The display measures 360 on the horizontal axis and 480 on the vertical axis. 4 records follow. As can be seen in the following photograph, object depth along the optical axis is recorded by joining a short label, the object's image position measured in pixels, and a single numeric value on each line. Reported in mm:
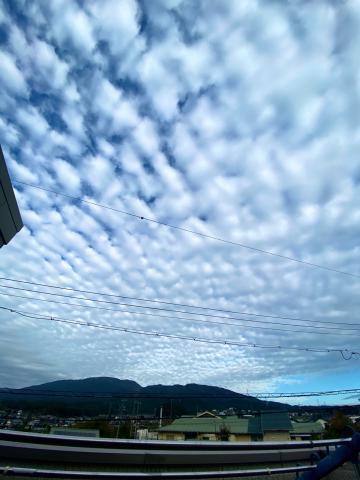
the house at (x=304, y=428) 38938
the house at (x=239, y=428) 38281
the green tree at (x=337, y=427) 33906
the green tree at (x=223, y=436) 36544
